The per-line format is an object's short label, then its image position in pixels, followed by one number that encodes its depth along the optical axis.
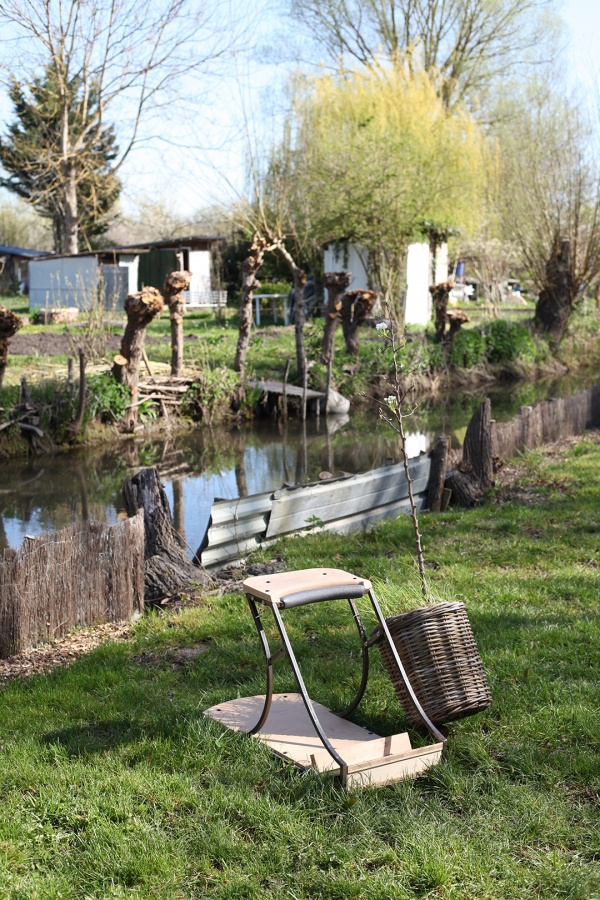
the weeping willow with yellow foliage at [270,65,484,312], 26.02
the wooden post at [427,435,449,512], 9.38
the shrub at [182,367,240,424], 18.00
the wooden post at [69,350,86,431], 14.57
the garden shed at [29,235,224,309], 35.84
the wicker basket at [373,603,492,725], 3.96
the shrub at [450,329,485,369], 24.19
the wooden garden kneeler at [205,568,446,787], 3.71
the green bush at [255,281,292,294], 33.34
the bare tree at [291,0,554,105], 36.19
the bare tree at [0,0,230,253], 27.47
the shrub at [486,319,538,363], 25.29
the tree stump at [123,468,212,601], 6.78
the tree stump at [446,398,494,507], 9.70
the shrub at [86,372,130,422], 15.88
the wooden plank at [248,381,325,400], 19.46
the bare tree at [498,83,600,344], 23.97
